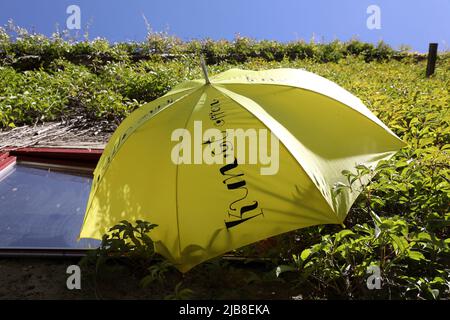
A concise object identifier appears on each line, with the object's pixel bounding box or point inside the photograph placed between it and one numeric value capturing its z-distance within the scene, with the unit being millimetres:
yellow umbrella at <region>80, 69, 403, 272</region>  2805
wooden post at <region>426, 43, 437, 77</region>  10094
